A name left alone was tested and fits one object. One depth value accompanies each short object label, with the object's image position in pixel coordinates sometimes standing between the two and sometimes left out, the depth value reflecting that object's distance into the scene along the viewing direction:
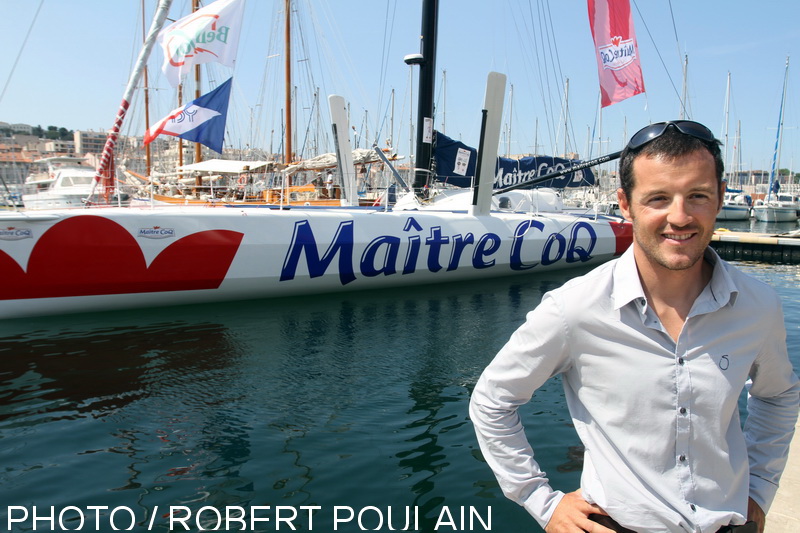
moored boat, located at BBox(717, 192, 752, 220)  40.62
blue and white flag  10.80
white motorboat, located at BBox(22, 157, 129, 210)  22.66
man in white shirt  1.51
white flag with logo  10.35
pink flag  13.67
